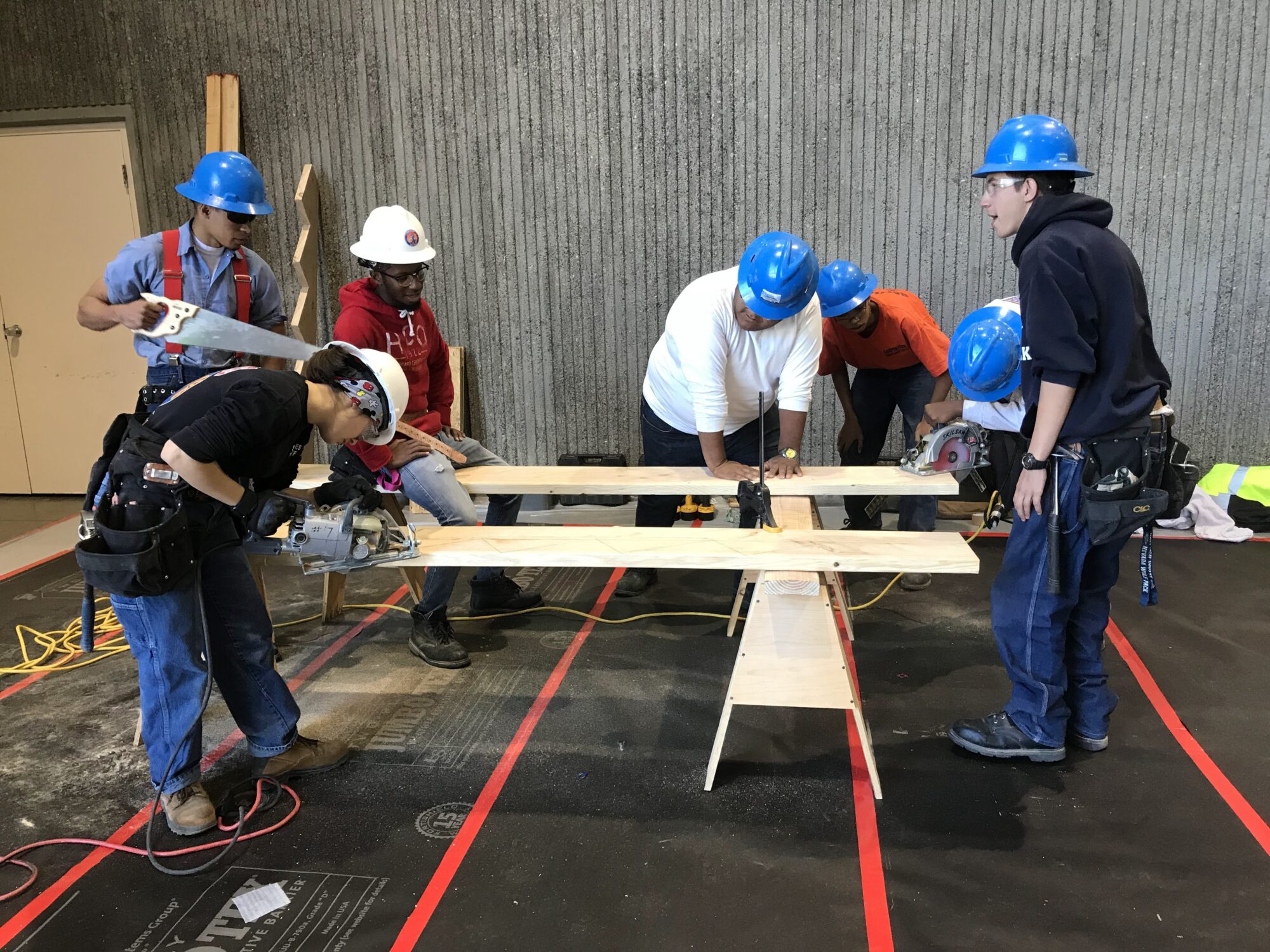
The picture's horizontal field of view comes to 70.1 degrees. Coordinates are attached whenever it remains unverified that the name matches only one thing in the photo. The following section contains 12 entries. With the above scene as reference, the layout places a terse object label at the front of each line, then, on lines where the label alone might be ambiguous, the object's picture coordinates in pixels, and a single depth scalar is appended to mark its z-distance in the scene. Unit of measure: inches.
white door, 252.4
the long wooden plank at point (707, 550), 106.4
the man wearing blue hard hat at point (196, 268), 131.6
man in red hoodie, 143.0
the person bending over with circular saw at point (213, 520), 94.4
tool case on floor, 241.5
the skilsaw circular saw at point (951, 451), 145.4
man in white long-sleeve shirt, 131.7
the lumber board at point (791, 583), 112.0
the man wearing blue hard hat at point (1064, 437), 100.7
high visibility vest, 207.0
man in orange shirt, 167.8
